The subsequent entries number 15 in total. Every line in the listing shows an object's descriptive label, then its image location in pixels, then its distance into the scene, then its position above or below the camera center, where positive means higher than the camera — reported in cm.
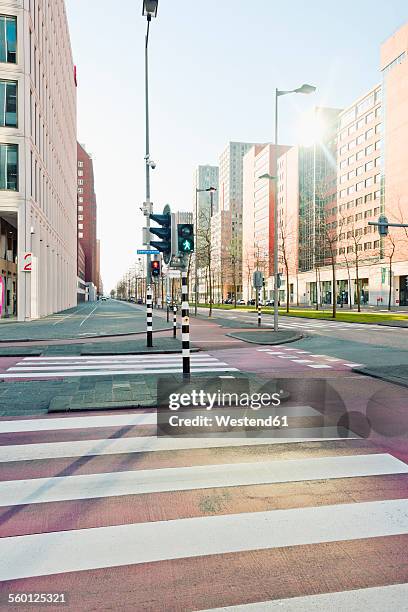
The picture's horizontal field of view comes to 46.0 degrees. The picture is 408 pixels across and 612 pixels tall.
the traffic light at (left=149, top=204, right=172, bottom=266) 1112 +163
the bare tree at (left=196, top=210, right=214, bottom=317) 4294 +545
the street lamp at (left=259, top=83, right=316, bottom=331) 2069 +632
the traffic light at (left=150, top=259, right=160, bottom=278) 1987 +131
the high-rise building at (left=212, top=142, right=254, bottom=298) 16712 +4184
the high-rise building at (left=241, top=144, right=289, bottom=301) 12594 +2761
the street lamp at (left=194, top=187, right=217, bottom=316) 4161 +563
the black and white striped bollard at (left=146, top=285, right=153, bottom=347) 1483 -53
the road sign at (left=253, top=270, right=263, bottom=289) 2520 +108
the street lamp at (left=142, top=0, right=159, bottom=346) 1458 +678
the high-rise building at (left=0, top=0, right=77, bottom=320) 2881 +1004
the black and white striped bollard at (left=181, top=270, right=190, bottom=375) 962 -56
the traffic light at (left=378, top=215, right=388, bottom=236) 2094 +326
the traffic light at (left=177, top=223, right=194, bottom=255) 1034 +131
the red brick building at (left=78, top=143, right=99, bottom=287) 13500 +2748
